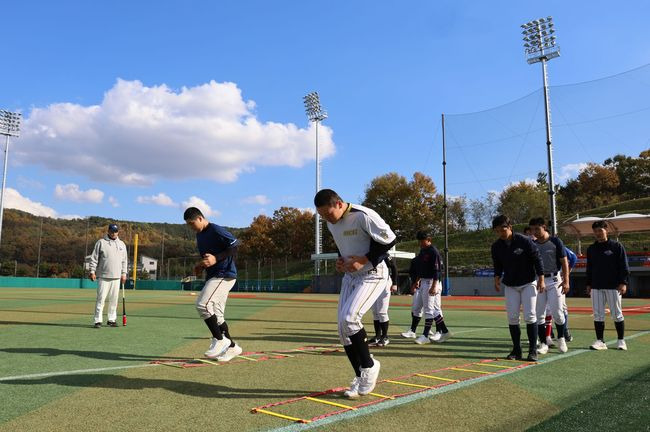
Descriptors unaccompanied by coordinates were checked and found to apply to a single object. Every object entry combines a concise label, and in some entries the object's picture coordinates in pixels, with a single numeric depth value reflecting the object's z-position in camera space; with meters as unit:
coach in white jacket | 10.27
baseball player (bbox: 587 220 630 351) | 7.71
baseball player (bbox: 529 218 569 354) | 7.89
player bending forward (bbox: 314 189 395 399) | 4.52
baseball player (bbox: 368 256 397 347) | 7.98
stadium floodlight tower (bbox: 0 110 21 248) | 54.16
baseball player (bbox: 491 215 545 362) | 6.66
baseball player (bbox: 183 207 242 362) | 6.42
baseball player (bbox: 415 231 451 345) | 8.62
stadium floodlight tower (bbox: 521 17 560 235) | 25.48
